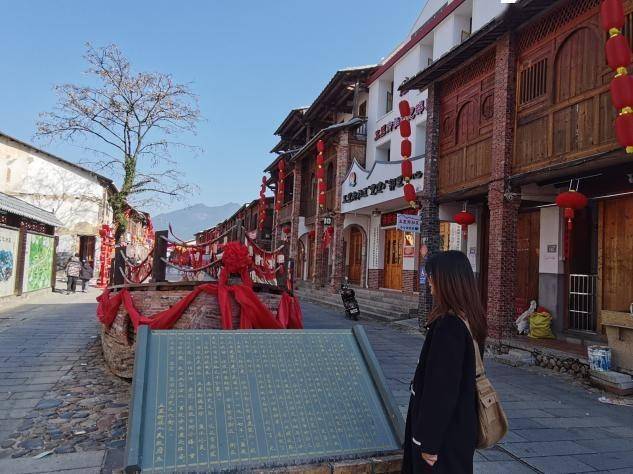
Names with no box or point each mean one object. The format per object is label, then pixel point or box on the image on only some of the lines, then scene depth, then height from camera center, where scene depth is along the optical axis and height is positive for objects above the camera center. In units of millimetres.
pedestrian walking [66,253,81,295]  18327 -937
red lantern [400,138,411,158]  11623 +2931
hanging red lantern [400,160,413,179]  11602 +2408
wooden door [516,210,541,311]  10211 +216
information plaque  2555 -939
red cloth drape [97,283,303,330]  5180 -657
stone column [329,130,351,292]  18219 +1788
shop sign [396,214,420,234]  11359 +979
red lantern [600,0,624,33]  5609 +3190
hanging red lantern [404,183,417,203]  10977 +1700
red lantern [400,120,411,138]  11570 +3431
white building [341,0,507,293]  13445 +4082
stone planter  5320 -700
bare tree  20172 +6186
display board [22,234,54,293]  15031 -518
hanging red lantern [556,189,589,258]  7215 +1098
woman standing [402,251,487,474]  2049 -538
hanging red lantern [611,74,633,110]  5473 +2185
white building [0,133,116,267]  24500 +3425
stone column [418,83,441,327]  11055 +1741
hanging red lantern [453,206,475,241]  10188 +1040
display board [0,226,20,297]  12973 -342
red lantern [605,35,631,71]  5555 +2698
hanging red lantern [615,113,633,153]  5473 +1705
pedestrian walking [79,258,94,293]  18884 -1037
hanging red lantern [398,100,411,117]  11336 +3863
